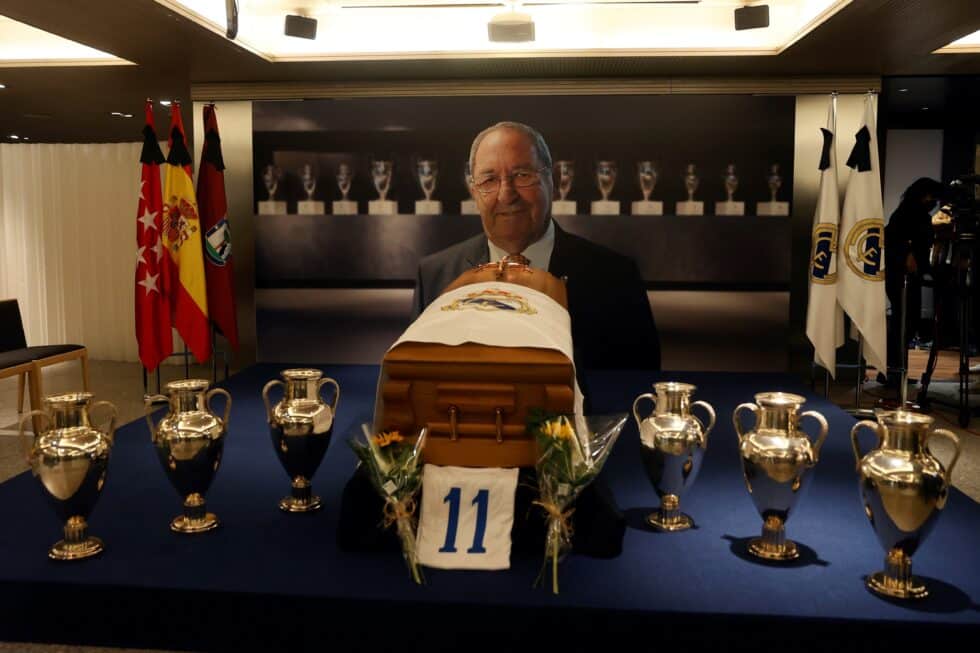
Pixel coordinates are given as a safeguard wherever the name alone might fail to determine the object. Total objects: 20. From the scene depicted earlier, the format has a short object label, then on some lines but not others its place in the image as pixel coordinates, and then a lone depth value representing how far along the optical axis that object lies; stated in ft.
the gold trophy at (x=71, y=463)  6.00
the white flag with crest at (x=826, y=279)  16.70
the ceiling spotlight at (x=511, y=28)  15.19
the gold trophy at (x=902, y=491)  5.29
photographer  19.44
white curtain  25.86
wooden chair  17.12
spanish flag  17.60
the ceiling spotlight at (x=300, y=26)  15.28
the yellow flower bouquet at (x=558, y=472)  5.59
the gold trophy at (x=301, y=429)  7.02
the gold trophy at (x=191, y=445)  6.53
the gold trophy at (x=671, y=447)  6.58
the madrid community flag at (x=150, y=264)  17.47
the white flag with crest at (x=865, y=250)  16.37
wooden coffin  6.01
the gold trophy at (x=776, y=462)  5.95
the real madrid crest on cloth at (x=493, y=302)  6.81
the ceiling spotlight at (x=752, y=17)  14.52
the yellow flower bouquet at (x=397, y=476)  5.70
